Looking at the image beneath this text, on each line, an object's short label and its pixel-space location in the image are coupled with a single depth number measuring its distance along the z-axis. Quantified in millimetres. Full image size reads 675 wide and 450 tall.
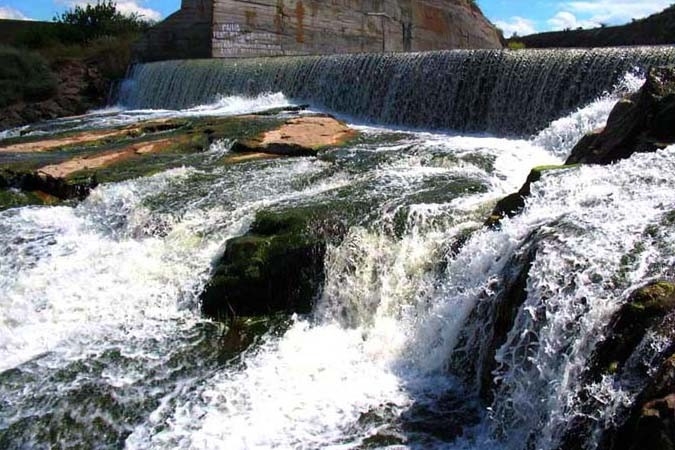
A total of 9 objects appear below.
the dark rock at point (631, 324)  3174
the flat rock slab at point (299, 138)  8914
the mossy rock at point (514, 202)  5191
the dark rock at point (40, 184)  7879
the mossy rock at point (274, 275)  5473
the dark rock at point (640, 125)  5855
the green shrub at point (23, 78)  16375
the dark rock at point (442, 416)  3806
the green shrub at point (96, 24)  21609
